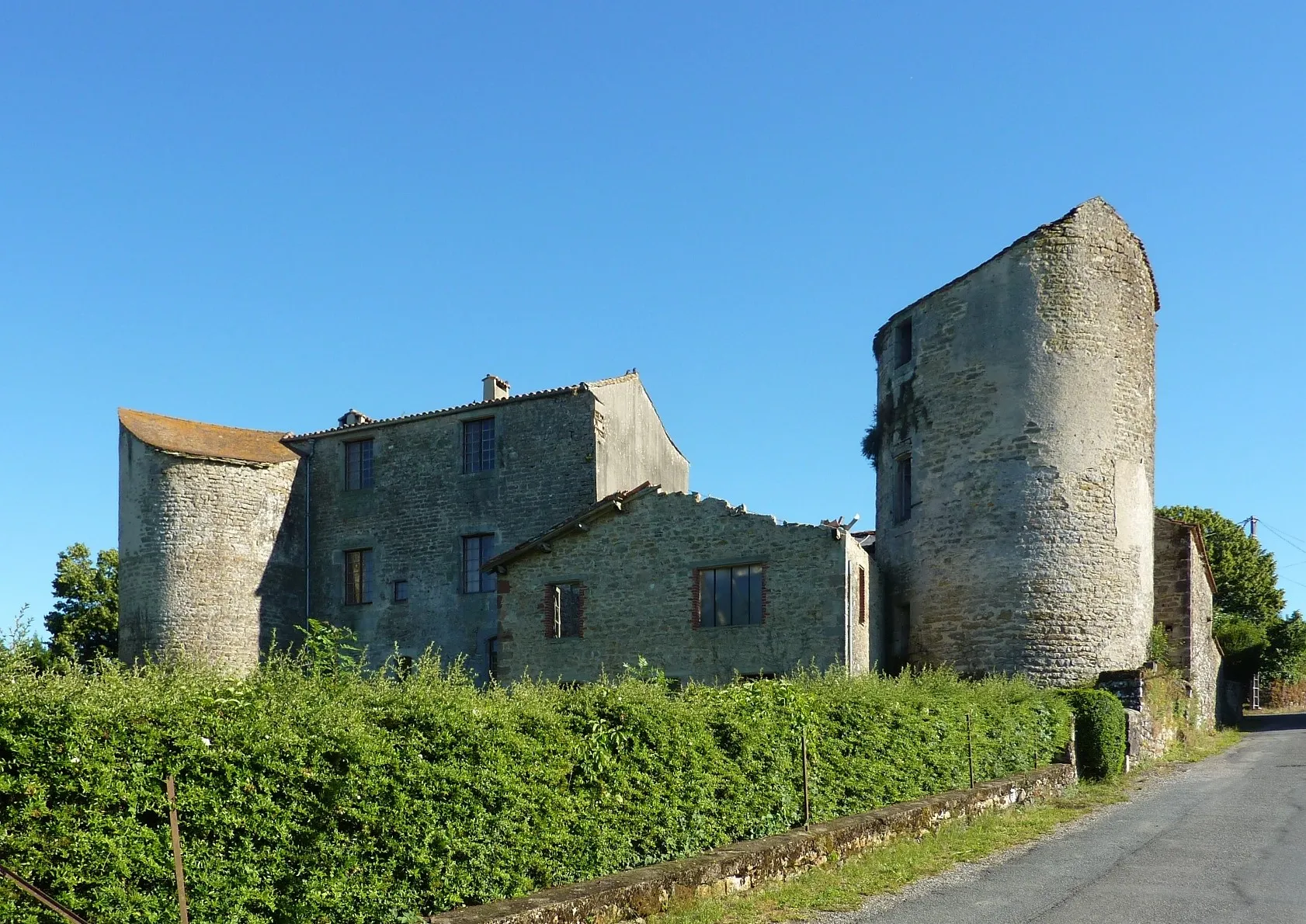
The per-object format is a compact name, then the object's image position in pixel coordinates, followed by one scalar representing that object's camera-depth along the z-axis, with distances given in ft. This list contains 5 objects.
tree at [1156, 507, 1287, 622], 178.91
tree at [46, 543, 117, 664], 132.67
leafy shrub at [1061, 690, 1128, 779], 68.08
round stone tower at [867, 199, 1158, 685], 82.94
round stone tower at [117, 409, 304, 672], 97.40
